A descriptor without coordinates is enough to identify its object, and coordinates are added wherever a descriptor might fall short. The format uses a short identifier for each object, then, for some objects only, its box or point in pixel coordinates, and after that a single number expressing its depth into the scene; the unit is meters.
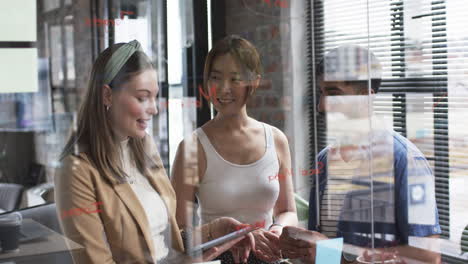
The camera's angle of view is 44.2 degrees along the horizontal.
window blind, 1.49
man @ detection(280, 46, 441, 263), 1.42
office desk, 1.05
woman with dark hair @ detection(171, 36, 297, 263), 1.22
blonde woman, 1.07
